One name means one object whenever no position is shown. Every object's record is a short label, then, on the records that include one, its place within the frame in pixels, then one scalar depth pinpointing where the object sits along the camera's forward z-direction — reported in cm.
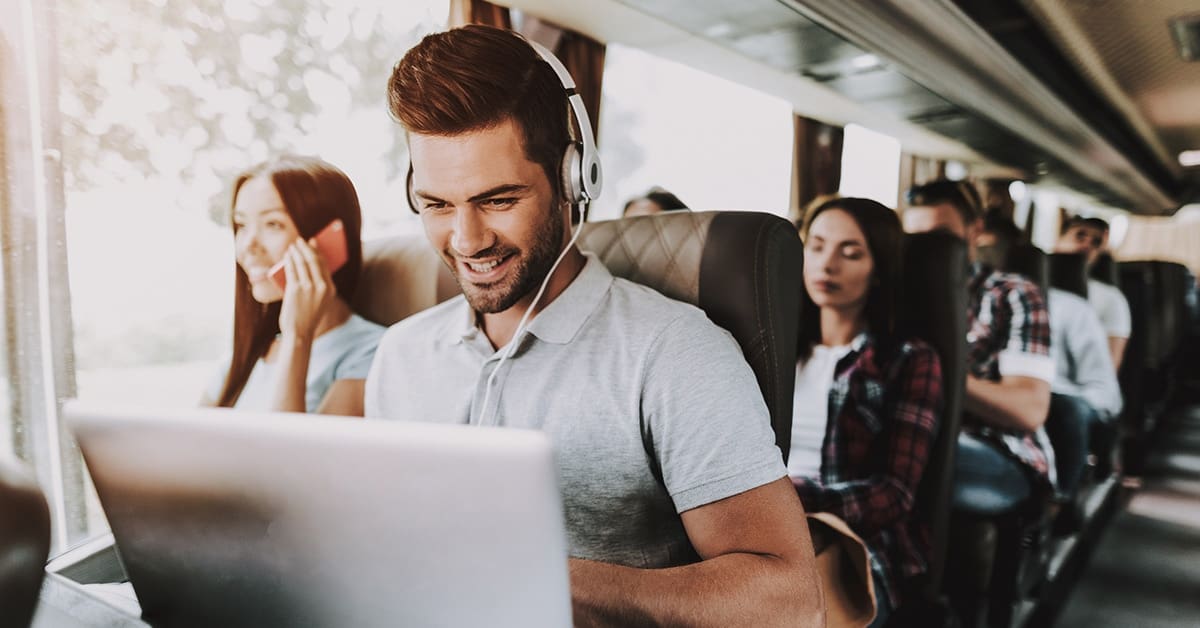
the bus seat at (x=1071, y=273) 315
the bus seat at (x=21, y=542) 45
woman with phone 170
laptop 46
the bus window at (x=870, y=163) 544
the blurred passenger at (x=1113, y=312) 343
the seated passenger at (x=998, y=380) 189
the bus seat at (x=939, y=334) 160
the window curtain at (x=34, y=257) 130
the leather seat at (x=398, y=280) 166
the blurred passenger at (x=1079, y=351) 279
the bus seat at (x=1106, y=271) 357
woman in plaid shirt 149
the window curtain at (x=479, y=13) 235
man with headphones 86
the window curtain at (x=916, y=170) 639
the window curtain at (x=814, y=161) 496
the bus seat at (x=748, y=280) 104
